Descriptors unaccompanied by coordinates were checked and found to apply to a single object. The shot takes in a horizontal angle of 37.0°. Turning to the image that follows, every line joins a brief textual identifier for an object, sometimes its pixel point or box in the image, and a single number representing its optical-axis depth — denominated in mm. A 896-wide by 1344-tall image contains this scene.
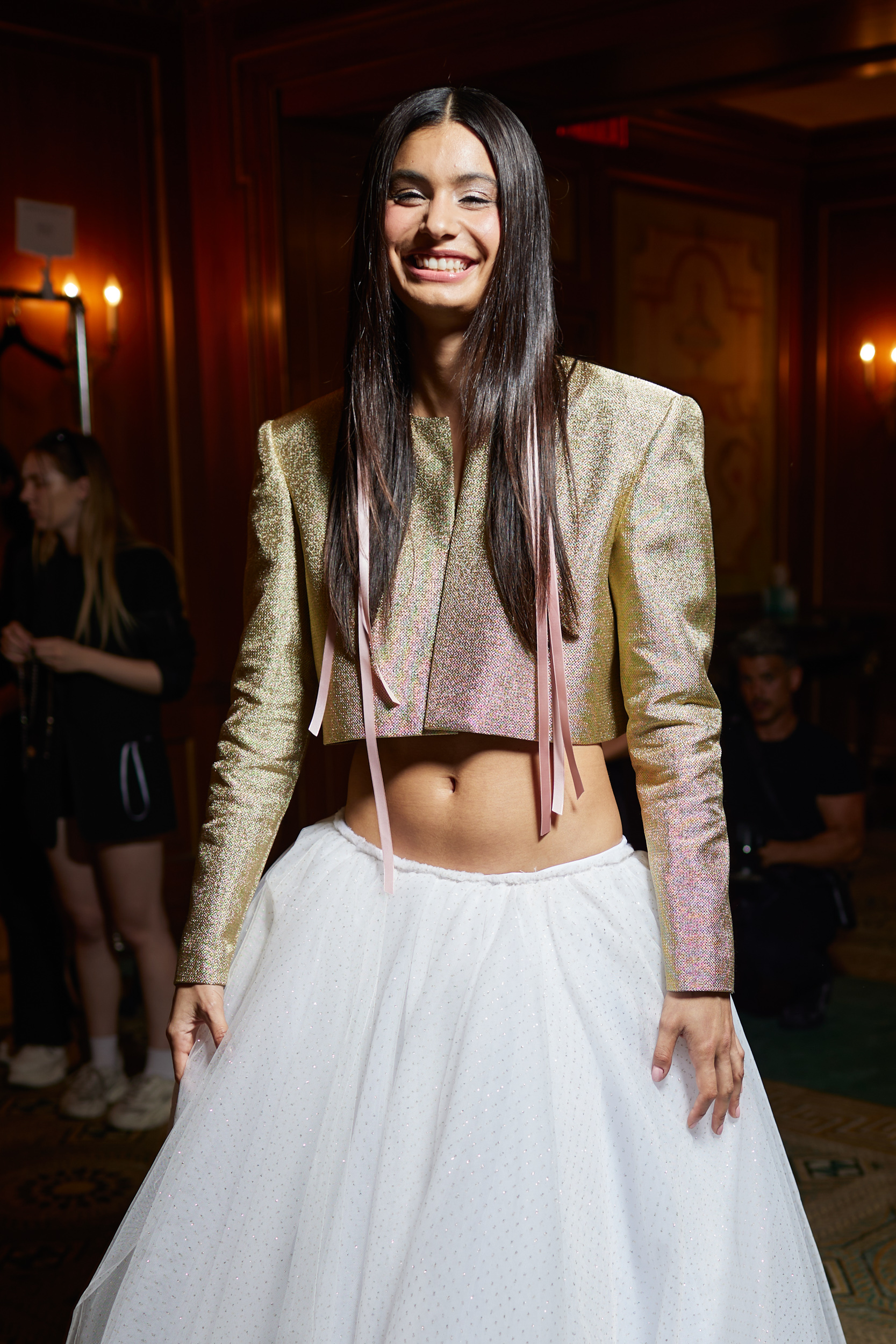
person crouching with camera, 3549
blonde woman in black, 2939
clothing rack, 3795
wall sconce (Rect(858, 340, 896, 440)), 6180
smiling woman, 1179
